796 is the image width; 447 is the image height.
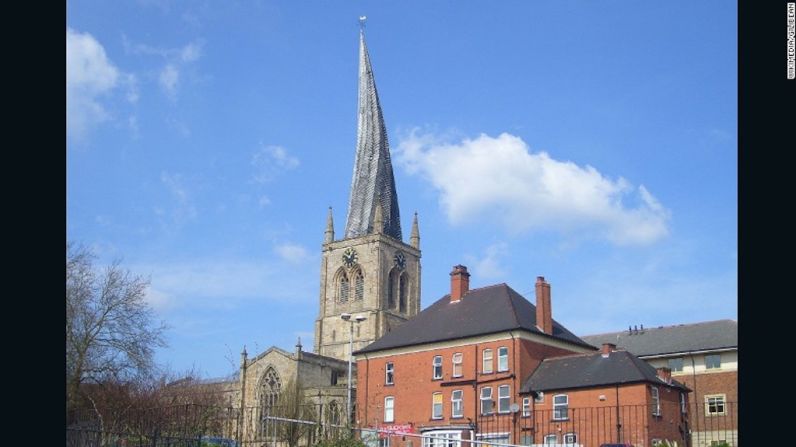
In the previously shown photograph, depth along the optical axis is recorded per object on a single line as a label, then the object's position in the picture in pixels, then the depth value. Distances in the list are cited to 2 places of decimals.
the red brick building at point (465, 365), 44.94
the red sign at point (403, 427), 47.09
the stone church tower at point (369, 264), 95.88
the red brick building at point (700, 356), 51.28
